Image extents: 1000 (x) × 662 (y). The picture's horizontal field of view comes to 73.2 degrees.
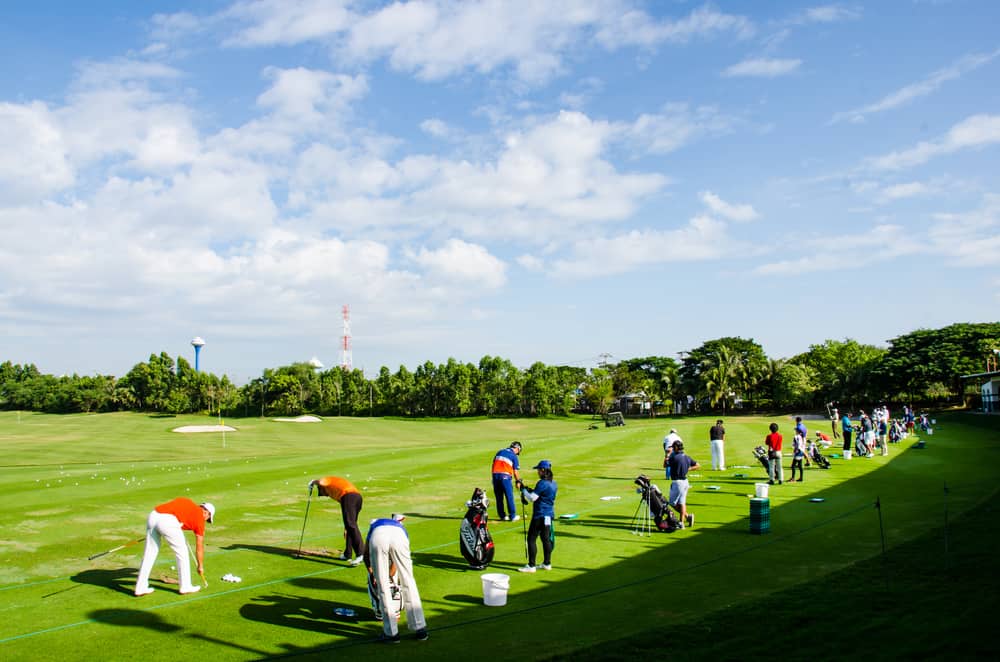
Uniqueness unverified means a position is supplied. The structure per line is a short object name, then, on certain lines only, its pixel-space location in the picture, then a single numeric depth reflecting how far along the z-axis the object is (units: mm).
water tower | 118500
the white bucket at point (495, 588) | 10586
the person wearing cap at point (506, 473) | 17000
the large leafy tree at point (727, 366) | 99875
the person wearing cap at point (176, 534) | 11117
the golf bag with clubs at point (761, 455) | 23661
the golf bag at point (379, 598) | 9391
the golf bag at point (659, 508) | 15938
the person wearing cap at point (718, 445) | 27172
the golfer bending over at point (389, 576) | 9258
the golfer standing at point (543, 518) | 12641
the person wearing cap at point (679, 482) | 16234
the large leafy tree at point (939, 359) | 75312
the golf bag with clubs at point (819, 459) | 26812
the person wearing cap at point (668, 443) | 23062
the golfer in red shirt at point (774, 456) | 22188
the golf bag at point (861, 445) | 30609
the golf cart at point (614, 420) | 67500
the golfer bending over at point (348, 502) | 12836
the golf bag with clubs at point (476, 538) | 12844
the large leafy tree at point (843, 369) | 84375
